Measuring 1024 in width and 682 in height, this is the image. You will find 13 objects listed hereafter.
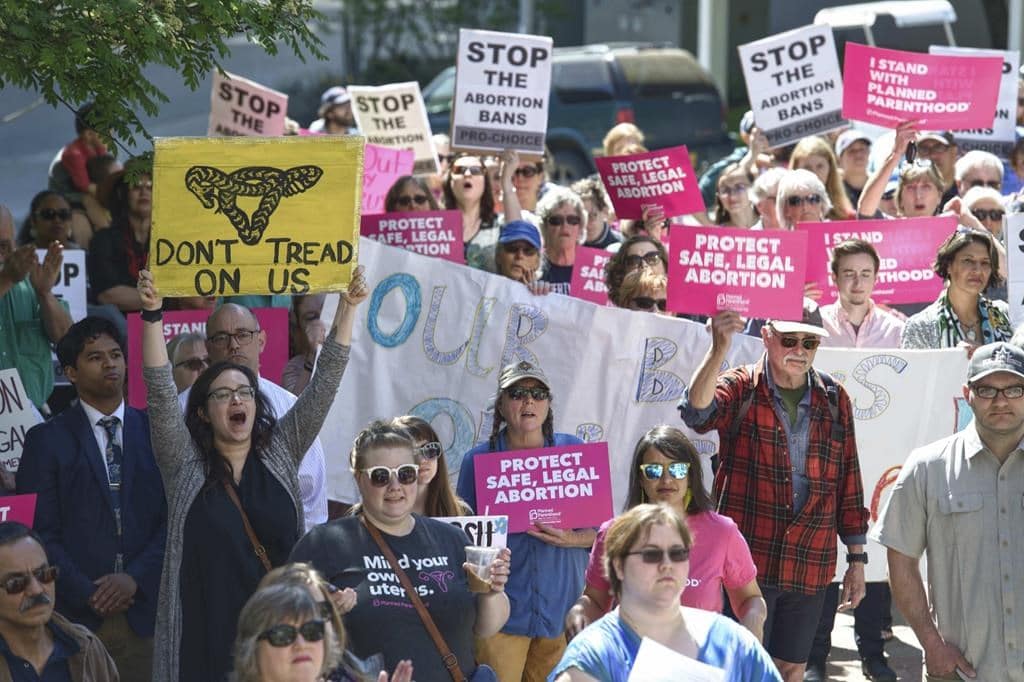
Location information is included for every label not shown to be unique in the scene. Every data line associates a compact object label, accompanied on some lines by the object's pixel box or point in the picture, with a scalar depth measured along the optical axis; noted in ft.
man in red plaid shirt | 44.80
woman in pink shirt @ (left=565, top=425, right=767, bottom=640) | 39.91
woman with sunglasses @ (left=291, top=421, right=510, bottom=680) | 34.81
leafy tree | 39.99
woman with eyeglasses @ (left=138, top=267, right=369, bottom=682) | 37.78
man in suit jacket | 42.78
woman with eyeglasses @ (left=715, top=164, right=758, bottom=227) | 70.64
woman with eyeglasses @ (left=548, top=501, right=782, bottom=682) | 30.27
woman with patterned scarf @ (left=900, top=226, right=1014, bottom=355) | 51.75
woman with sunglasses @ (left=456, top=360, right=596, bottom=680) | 43.42
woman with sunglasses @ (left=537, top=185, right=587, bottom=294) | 63.21
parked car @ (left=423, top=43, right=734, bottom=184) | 132.36
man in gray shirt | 37.86
